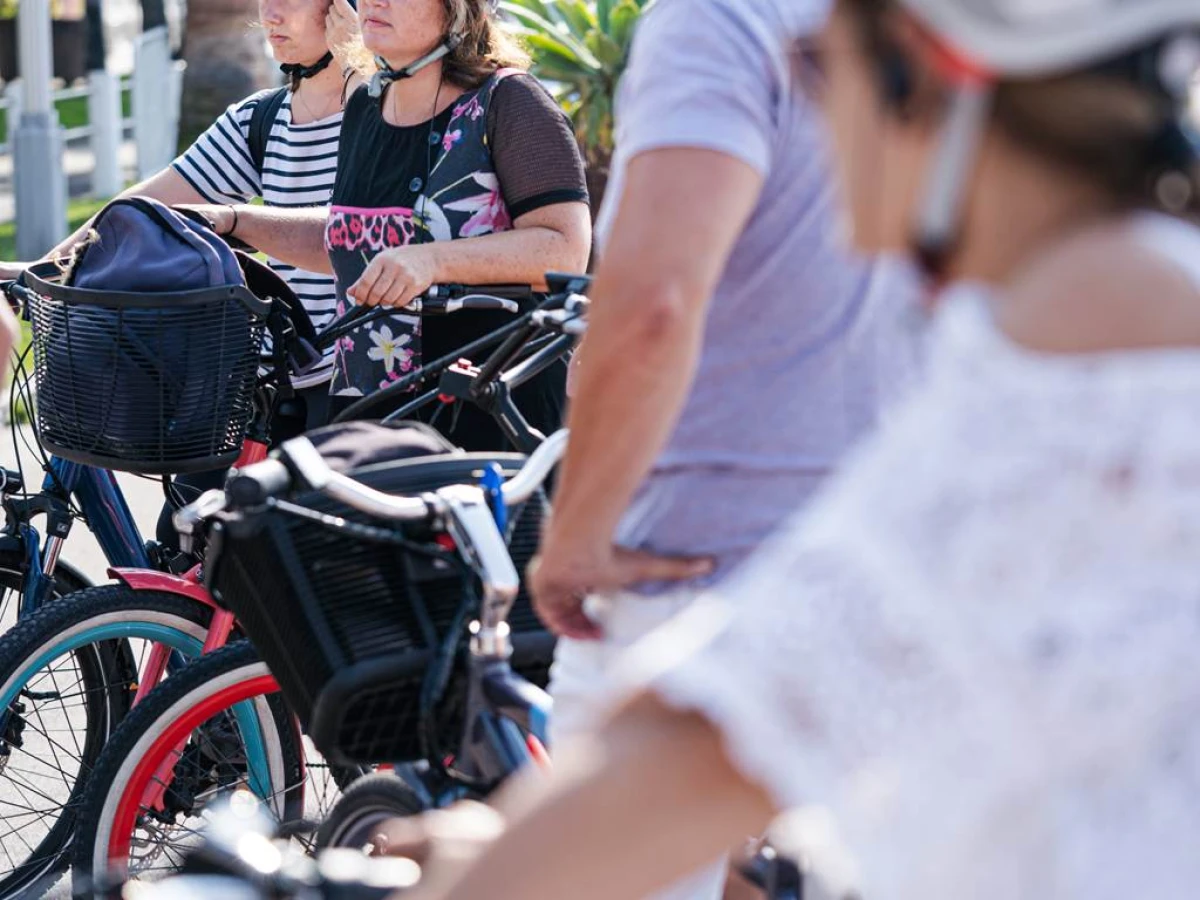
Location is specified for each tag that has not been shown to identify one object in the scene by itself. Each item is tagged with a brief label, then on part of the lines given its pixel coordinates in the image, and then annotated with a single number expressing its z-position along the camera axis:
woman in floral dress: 6.49
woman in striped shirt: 7.82
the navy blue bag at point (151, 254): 6.11
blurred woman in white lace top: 1.71
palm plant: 16.23
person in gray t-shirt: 3.49
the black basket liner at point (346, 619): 4.33
